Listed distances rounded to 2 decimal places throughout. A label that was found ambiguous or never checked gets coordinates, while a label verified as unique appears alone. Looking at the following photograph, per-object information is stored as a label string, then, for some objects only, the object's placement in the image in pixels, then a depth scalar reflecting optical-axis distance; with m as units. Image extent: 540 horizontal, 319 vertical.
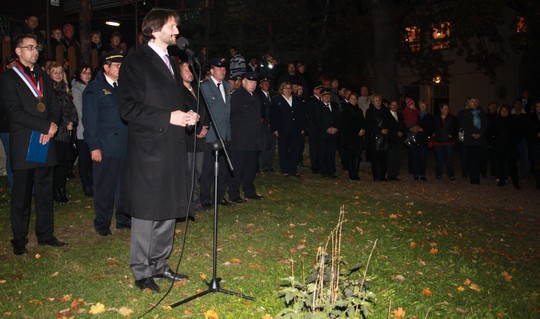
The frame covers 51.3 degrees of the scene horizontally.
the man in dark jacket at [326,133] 14.56
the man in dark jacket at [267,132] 14.44
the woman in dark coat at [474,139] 15.09
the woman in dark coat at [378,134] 14.51
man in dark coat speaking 5.00
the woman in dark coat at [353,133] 14.75
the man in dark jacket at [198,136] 7.57
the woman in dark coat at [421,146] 15.31
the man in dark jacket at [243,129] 10.16
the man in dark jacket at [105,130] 7.25
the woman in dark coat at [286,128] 14.35
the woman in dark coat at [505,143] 14.55
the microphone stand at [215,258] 4.96
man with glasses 6.28
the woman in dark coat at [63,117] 8.89
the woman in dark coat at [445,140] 15.37
